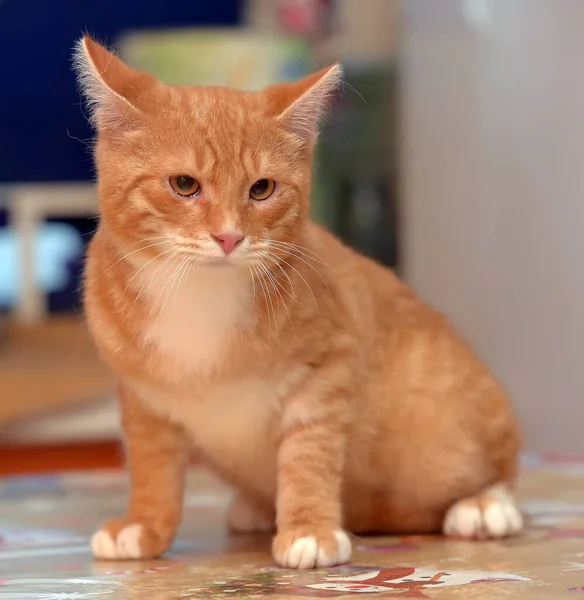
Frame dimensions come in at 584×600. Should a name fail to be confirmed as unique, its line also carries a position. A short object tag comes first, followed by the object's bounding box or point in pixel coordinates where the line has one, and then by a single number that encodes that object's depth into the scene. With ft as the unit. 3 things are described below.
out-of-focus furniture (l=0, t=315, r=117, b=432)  9.88
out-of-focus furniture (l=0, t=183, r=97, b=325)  12.06
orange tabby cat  4.39
